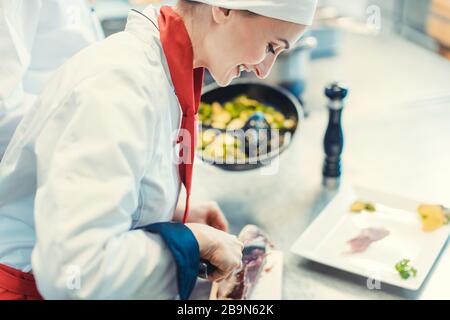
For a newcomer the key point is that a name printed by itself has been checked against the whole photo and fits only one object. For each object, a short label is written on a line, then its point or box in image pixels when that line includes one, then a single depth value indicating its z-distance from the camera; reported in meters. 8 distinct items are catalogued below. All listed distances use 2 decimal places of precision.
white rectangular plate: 1.09
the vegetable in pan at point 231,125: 1.34
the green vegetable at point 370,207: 1.26
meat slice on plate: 1.15
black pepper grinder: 1.32
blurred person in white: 0.98
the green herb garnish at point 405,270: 1.06
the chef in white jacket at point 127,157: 0.65
